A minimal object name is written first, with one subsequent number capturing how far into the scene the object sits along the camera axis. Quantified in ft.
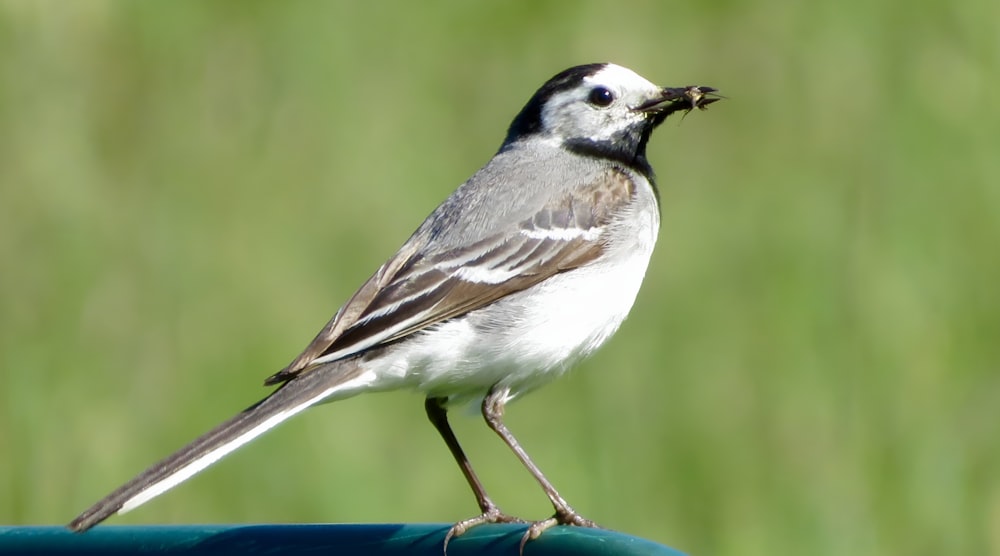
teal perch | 24.97
